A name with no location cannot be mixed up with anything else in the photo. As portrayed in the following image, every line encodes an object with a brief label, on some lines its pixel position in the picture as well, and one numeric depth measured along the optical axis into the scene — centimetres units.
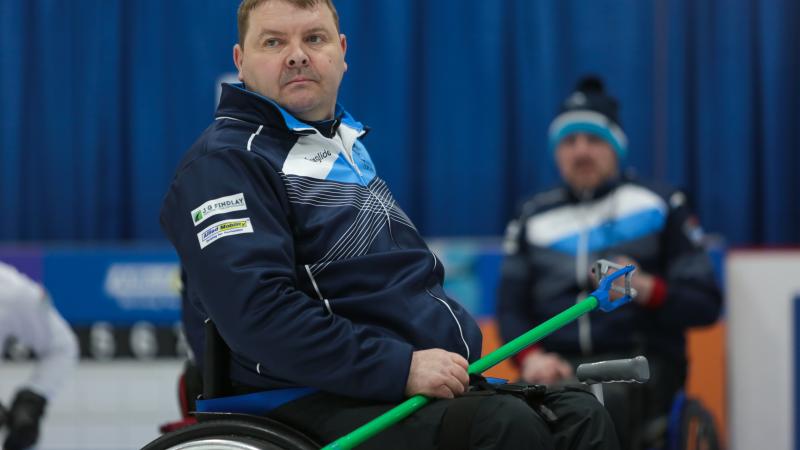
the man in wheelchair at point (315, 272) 648
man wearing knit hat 771
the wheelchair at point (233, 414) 648
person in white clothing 765
